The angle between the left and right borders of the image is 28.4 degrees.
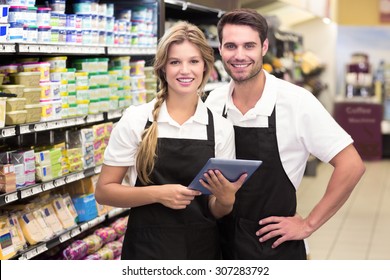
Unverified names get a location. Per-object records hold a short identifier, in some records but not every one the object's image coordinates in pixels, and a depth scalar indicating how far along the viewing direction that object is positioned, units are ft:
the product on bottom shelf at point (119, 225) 18.47
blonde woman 10.00
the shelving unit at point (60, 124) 13.39
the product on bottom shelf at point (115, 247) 17.90
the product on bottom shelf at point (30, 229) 14.64
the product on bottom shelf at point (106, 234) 17.78
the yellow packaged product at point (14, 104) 13.56
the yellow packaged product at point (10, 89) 13.76
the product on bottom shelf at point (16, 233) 14.16
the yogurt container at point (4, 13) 13.05
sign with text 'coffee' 42.57
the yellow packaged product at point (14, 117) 13.50
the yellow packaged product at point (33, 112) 14.08
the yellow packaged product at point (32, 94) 14.23
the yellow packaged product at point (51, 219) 15.49
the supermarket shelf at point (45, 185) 13.34
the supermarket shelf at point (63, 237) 14.11
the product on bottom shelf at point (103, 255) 17.07
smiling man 10.33
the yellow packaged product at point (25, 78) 14.30
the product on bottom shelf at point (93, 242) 17.17
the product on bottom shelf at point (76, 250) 16.39
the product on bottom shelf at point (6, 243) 13.62
